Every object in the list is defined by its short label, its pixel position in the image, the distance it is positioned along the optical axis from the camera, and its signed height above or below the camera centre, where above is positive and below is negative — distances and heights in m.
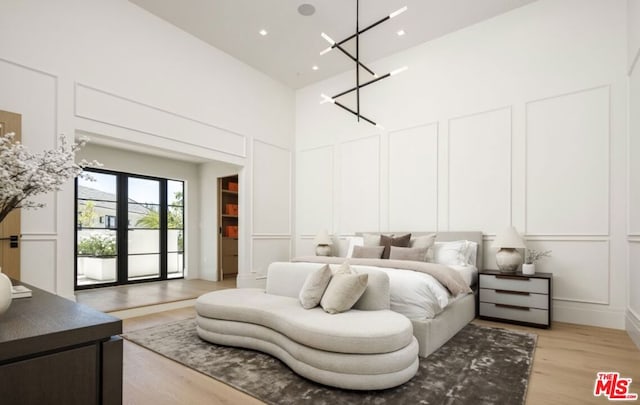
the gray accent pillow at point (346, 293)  2.60 -0.69
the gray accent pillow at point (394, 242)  4.48 -0.53
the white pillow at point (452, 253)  4.16 -0.63
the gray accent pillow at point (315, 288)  2.78 -0.70
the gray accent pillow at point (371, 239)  4.77 -0.53
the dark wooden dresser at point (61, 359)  0.86 -0.42
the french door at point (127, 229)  6.05 -0.52
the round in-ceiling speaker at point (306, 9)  4.39 +2.46
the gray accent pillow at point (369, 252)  4.48 -0.66
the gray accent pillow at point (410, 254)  4.07 -0.62
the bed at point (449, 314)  2.79 -1.03
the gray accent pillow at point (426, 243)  4.24 -0.53
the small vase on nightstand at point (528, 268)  3.80 -0.74
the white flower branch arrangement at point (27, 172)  1.37 +0.13
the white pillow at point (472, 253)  4.28 -0.64
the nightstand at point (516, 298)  3.65 -1.05
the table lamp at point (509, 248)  3.91 -0.54
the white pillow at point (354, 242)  5.02 -0.61
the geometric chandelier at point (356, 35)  3.50 +1.61
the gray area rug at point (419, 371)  2.14 -1.23
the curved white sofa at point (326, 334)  2.18 -0.95
